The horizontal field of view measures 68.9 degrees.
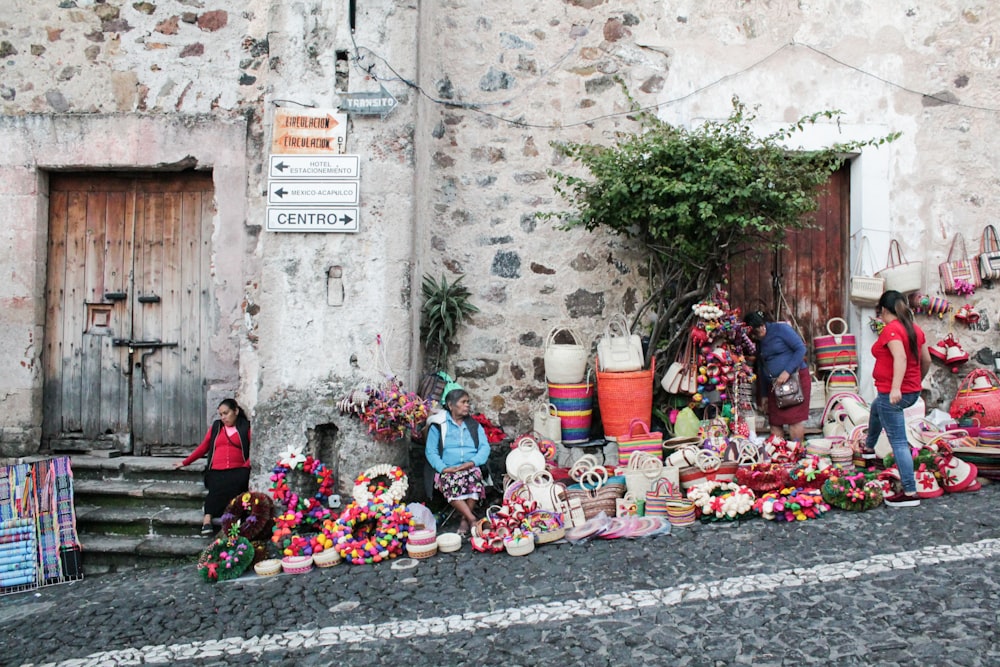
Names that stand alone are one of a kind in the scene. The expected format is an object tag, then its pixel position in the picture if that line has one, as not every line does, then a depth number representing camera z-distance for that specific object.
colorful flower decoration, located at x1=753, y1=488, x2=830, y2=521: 4.54
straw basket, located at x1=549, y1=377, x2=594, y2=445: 5.53
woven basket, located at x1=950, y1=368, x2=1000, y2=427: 5.44
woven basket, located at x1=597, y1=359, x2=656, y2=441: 5.39
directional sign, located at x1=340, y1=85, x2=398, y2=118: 5.23
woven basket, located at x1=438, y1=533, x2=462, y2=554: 4.46
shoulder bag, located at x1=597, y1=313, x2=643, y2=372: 5.46
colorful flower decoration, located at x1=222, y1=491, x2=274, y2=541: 4.72
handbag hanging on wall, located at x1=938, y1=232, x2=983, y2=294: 6.04
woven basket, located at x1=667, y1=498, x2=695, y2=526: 4.61
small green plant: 5.79
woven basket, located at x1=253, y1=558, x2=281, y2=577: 4.30
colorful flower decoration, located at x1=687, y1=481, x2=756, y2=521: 4.61
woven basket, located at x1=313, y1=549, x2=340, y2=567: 4.38
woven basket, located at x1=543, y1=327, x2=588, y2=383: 5.51
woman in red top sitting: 5.09
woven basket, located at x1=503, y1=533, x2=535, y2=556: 4.27
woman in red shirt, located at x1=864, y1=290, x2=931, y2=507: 4.62
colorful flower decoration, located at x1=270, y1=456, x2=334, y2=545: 4.82
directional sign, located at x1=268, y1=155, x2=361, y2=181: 5.22
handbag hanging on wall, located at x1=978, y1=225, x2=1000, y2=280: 6.04
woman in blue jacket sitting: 4.88
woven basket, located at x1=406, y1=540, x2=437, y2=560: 4.38
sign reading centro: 5.18
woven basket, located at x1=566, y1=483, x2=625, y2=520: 4.77
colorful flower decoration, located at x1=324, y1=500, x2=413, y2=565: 4.42
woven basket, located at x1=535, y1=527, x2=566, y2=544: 4.42
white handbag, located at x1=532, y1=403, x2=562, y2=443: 5.52
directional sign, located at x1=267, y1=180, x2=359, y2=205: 5.20
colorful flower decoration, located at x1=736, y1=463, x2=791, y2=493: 4.79
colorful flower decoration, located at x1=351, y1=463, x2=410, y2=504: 4.80
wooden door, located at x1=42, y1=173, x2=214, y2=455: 5.83
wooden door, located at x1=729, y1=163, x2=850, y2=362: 6.15
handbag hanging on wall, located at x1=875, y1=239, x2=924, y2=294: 5.93
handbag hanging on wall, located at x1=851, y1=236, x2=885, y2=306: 5.91
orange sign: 5.25
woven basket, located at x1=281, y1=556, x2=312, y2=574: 4.33
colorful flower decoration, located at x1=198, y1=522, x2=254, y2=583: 4.27
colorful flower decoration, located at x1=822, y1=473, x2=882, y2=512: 4.62
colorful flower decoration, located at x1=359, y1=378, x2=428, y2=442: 4.89
